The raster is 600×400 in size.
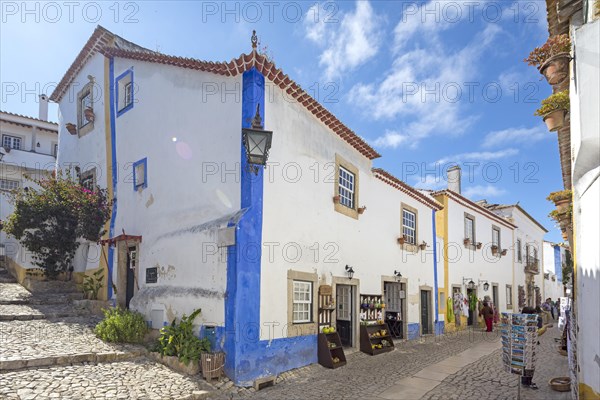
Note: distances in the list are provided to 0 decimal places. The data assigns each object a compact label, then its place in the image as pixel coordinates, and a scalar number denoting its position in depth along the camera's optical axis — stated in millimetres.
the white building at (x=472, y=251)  18172
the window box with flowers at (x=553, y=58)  5445
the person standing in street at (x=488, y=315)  18219
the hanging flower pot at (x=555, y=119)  5914
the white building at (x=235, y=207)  8328
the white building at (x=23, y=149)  20234
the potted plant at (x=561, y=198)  7203
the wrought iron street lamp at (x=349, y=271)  11255
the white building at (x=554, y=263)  35406
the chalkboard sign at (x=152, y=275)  10148
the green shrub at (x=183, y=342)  7938
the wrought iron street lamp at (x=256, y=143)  8086
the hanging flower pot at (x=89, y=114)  13766
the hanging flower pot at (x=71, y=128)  14852
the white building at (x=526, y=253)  25828
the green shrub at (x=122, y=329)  9219
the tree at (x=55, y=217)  12469
